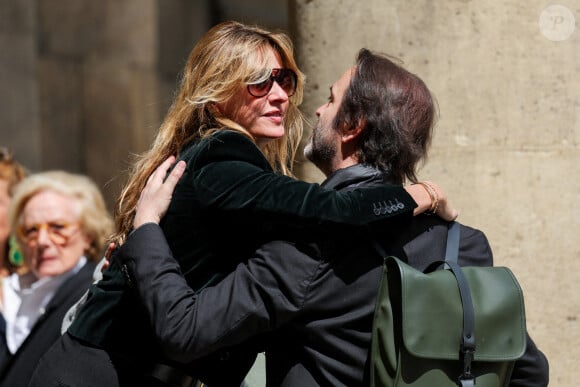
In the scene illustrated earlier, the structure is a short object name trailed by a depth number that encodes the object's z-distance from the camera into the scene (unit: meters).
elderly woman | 9.07
